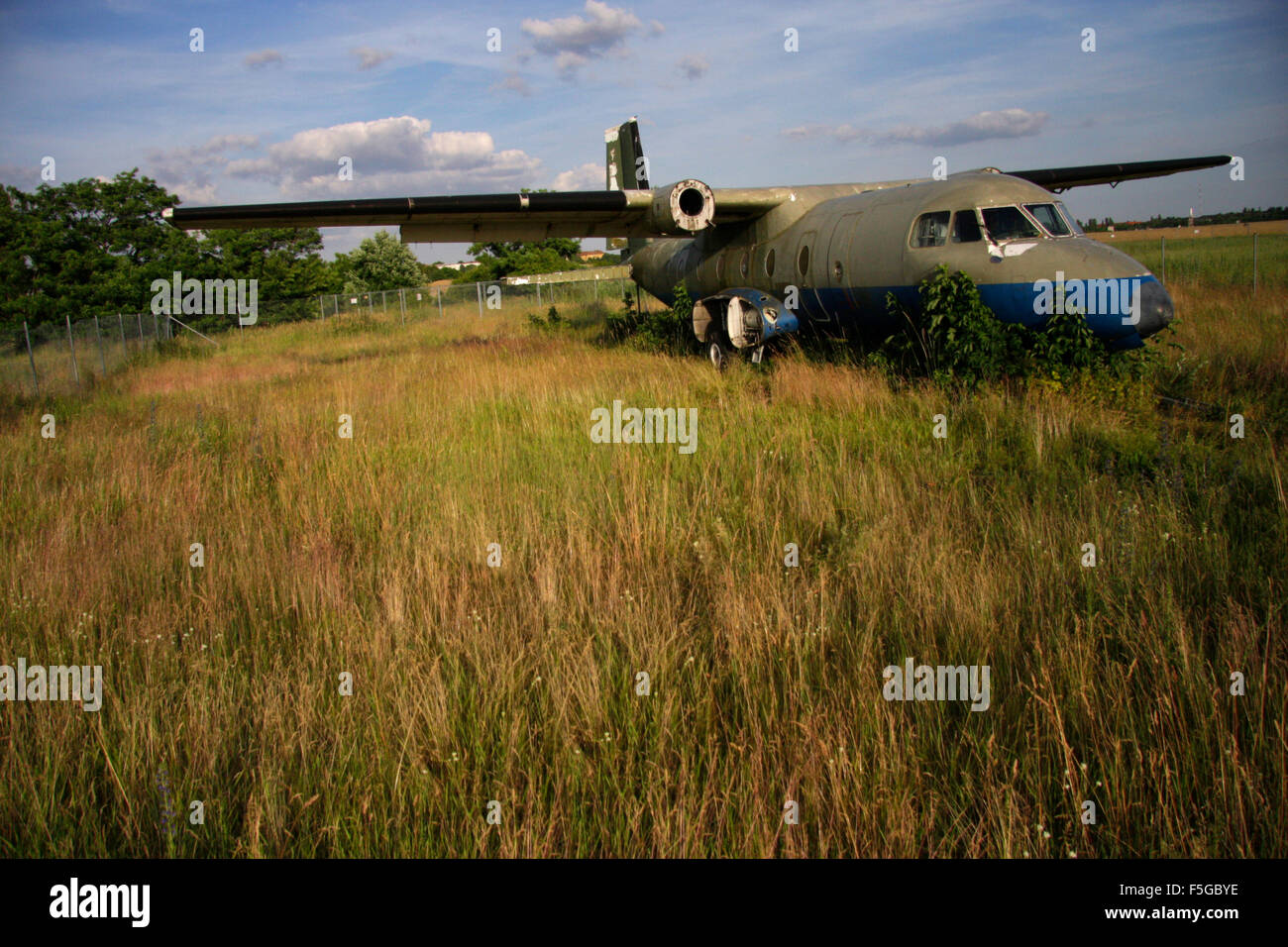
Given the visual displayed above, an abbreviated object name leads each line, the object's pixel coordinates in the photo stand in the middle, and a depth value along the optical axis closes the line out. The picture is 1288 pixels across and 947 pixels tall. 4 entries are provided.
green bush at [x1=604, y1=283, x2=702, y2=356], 15.34
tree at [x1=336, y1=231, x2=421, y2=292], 58.53
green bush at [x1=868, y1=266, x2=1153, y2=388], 7.80
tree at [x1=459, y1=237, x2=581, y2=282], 59.88
